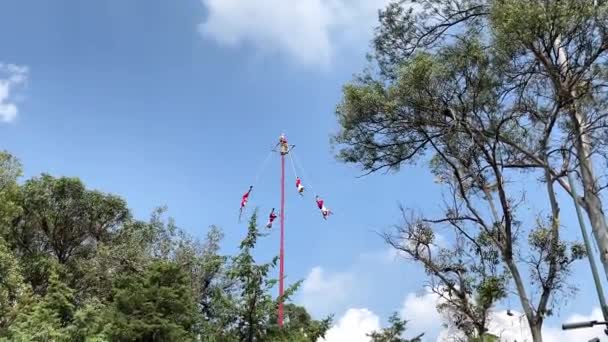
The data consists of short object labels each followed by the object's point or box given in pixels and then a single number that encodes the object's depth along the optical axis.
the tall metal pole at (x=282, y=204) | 20.55
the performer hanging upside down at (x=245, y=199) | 22.35
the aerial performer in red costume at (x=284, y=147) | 23.45
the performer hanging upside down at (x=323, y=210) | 22.83
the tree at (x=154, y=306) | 12.55
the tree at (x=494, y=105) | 10.07
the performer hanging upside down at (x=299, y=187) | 22.97
